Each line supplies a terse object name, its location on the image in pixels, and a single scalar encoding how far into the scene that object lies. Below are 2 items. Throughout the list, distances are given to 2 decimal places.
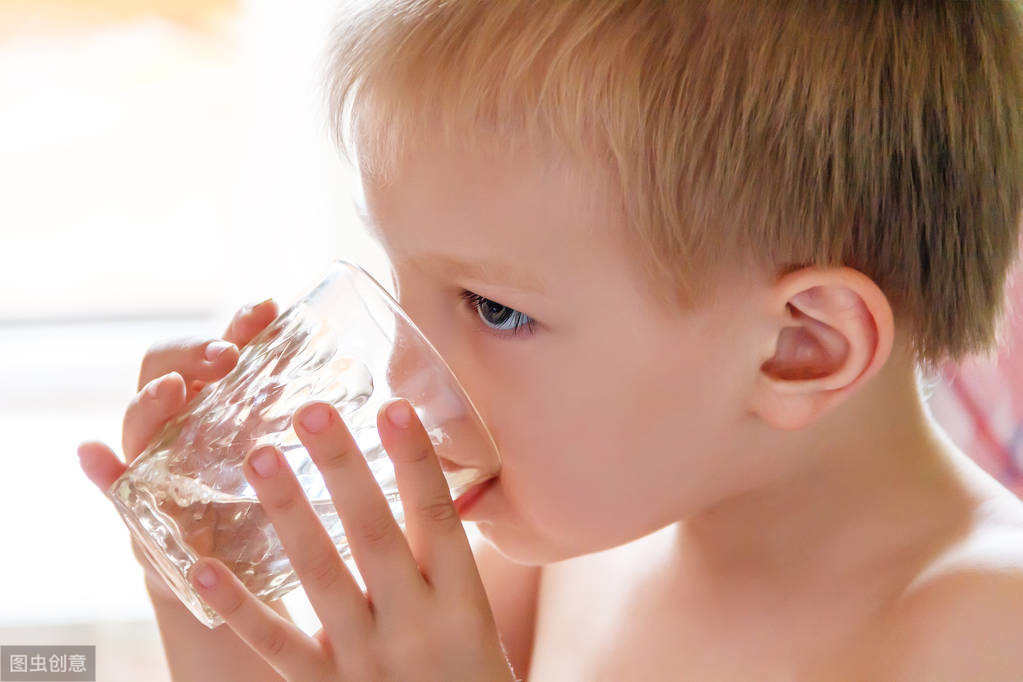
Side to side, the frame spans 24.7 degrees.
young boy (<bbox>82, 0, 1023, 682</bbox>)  0.66
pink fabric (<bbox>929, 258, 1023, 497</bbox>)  0.92
